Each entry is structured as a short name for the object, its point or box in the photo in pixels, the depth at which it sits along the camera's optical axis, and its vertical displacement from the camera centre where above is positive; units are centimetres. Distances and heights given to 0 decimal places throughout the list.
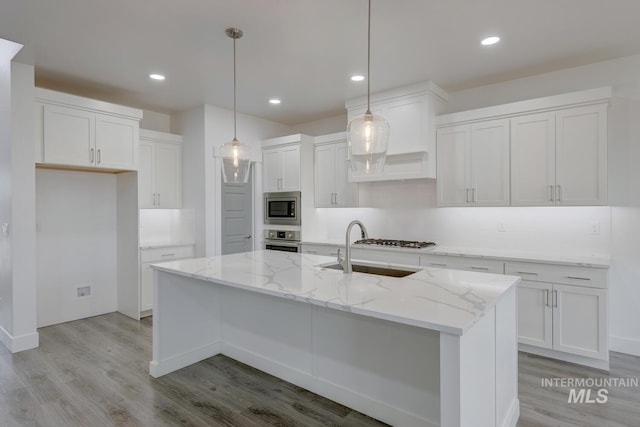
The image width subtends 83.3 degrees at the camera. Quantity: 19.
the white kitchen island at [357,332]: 156 -77
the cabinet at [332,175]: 479 +51
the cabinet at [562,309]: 296 -85
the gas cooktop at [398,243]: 407 -38
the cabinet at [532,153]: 317 +56
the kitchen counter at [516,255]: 305 -43
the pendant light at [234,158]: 279 +43
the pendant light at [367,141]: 209 +41
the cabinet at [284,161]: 504 +73
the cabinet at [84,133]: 354 +86
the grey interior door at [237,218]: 498 -9
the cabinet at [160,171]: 452 +55
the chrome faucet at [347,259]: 236 -32
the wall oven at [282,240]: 507 -42
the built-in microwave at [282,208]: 508 +5
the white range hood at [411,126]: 388 +93
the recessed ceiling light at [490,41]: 289 +138
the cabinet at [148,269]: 433 -68
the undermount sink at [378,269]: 257 -43
